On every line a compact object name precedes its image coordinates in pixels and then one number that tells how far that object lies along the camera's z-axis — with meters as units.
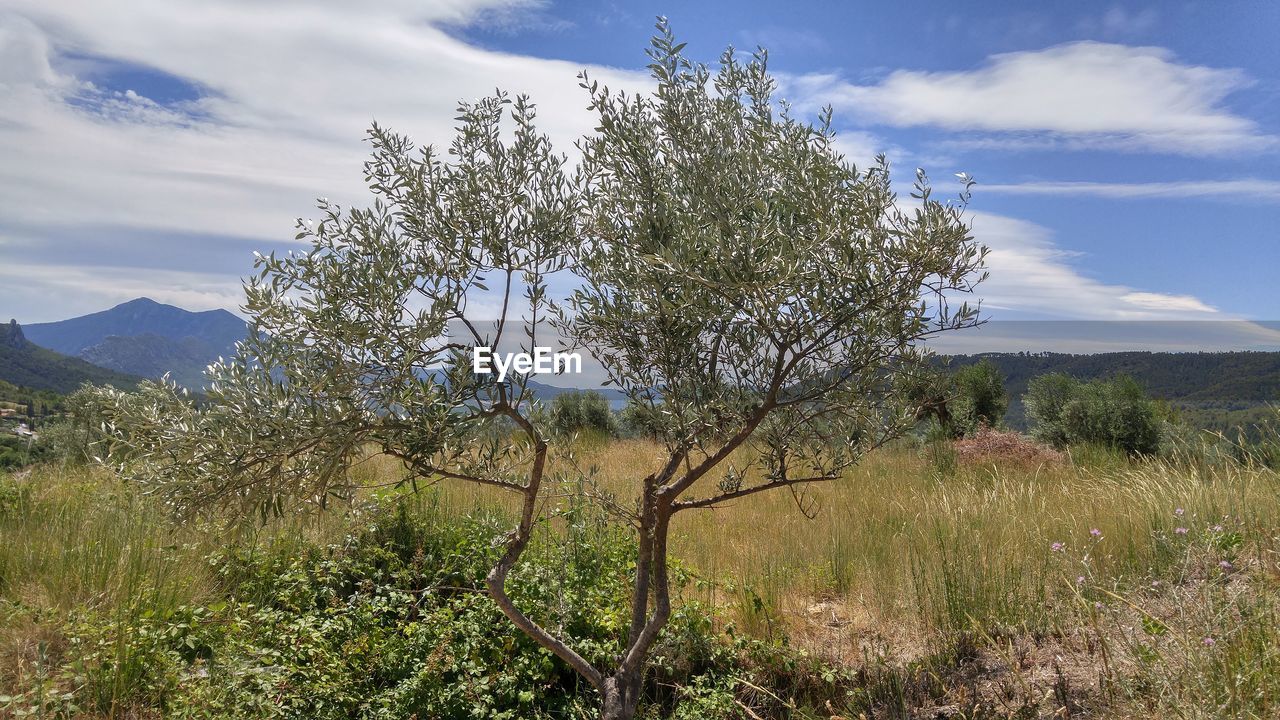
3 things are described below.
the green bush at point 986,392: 16.72
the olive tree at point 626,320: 3.20
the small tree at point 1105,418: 13.87
